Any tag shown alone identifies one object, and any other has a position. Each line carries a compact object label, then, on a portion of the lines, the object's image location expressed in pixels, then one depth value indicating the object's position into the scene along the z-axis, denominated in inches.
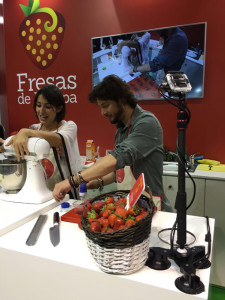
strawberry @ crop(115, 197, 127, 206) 39.6
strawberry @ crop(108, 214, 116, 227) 33.7
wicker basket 30.4
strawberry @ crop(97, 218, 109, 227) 33.9
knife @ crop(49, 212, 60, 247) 41.4
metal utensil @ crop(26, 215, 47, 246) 41.5
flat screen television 104.7
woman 67.7
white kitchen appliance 54.6
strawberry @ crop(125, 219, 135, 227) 32.6
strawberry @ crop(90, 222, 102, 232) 32.4
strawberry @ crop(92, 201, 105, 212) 38.9
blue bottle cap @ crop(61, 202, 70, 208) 54.7
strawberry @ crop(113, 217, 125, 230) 33.1
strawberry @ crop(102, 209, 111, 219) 35.6
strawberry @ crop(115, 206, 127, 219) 34.6
